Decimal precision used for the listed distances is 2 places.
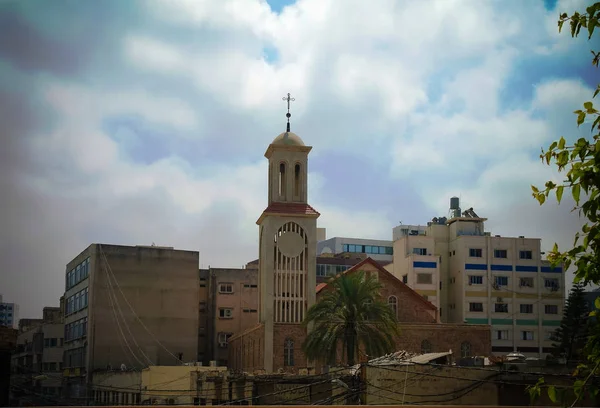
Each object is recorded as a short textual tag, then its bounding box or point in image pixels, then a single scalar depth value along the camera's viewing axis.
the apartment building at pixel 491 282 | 82.06
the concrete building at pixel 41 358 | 66.16
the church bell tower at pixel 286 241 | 61.53
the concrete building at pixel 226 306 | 78.06
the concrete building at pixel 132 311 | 64.88
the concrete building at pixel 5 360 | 23.41
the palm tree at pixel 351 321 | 49.84
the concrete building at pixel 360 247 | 117.94
